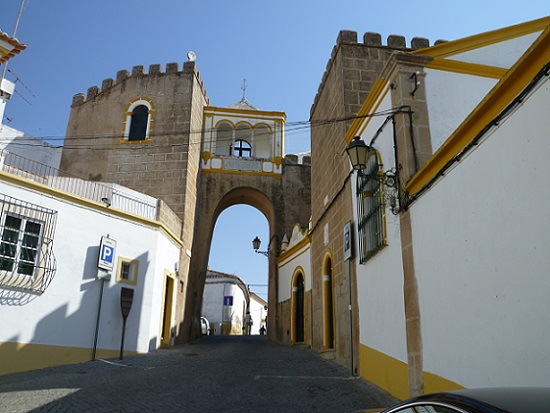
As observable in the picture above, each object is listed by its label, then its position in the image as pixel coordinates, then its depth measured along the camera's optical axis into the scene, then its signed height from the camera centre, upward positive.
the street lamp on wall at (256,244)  21.12 +4.22
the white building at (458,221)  4.18 +1.40
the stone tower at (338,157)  10.72 +4.78
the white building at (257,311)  38.34 +2.77
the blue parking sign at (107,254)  11.77 +2.09
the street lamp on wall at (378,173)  7.35 +2.61
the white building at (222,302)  30.21 +2.60
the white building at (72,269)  9.98 +1.64
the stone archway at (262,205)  19.45 +5.80
